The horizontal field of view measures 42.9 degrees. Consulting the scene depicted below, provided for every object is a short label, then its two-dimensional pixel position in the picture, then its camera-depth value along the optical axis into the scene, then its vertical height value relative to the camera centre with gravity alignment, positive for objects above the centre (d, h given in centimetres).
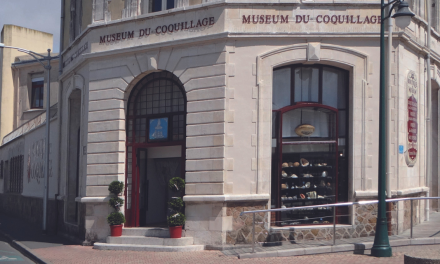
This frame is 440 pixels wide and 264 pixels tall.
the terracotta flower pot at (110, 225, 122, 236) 1566 -172
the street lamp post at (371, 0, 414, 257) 1216 +16
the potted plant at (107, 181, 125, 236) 1563 -115
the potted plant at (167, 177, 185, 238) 1460 -112
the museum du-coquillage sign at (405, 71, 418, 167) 1545 +148
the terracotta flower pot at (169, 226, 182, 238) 1466 -161
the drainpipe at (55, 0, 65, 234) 2108 +304
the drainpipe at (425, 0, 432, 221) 1678 +162
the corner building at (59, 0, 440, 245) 1457 +161
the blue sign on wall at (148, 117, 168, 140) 1631 +118
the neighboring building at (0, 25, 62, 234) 2720 +292
